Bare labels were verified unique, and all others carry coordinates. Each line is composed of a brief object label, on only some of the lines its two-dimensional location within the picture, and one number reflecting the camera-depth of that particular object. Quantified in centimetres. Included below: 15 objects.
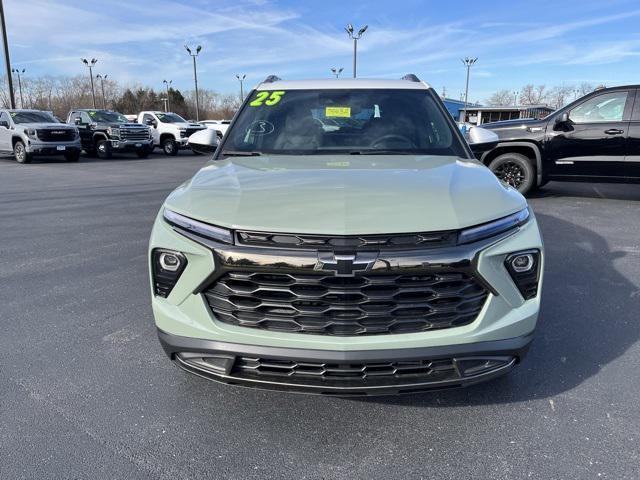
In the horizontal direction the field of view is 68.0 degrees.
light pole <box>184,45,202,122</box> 4006
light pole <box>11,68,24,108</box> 8018
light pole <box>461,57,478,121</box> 5751
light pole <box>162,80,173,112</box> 7362
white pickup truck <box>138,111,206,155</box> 2108
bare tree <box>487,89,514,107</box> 10681
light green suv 202
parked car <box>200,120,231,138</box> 2723
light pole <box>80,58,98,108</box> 6319
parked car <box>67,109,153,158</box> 1906
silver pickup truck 1697
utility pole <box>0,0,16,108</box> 2316
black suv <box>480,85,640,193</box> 786
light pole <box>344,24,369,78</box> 3172
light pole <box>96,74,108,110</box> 7784
